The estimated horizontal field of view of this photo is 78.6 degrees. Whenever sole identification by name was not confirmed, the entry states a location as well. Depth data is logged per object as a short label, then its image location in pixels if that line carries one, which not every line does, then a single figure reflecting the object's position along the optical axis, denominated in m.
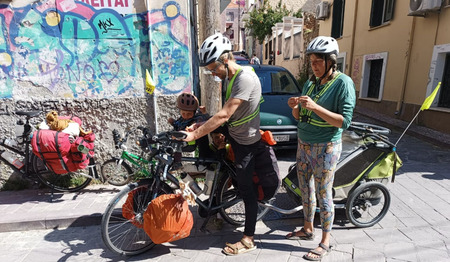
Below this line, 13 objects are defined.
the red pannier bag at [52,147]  3.34
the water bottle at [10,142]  3.68
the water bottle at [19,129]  3.73
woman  2.23
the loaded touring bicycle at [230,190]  2.56
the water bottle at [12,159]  3.71
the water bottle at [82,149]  3.45
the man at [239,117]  2.29
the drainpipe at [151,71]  3.81
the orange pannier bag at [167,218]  2.42
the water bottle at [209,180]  2.85
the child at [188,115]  3.03
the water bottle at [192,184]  2.74
